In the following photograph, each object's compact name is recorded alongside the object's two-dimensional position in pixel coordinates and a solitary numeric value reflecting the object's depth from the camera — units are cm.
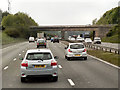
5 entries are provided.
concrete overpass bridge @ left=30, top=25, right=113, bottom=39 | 12099
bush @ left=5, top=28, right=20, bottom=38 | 11825
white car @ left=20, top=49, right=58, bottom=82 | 1246
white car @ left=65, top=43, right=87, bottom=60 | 2491
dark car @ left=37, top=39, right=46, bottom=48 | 5181
